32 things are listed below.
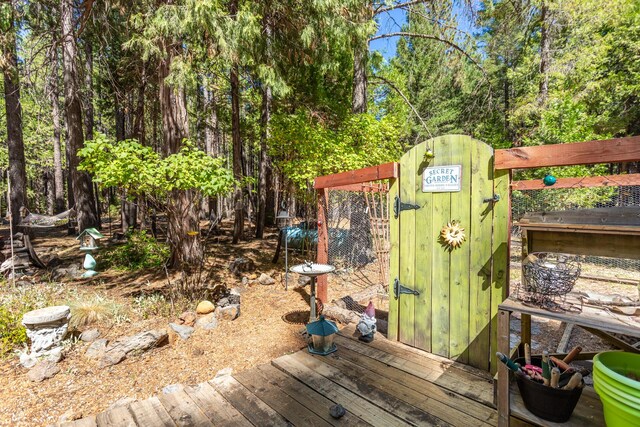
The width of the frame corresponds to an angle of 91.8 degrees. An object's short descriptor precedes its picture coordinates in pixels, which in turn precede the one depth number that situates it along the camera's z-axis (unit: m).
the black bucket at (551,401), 1.58
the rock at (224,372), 3.11
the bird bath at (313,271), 3.71
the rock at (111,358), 3.32
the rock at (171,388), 2.65
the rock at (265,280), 6.20
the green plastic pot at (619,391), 1.27
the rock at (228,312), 4.47
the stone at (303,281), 6.17
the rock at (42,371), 3.04
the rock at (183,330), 3.96
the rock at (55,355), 3.29
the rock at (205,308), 4.51
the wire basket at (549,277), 1.74
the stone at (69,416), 2.50
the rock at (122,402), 2.48
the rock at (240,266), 6.69
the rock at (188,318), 4.29
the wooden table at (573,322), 1.53
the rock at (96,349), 3.44
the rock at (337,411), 2.12
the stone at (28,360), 3.25
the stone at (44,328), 3.33
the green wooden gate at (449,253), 2.57
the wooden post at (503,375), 1.76
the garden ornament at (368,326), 3.28
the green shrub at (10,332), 3.47
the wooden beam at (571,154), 1.90
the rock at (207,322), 4.20
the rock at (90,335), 3.76
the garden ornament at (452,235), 2.72
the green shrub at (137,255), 7.04
